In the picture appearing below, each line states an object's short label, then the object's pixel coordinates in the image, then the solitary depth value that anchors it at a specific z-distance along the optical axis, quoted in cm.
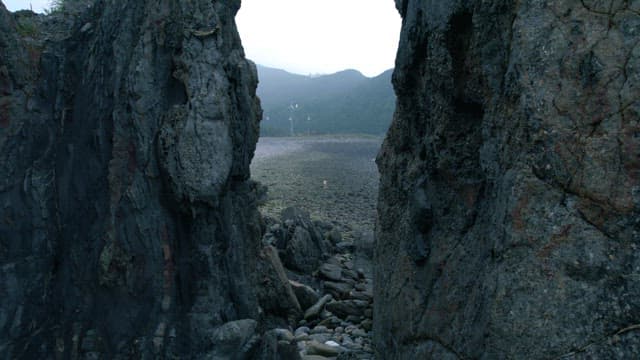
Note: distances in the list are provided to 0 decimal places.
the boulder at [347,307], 1059
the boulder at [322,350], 863
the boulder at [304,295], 1078
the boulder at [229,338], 667
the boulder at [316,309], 1045
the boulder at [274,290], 976
